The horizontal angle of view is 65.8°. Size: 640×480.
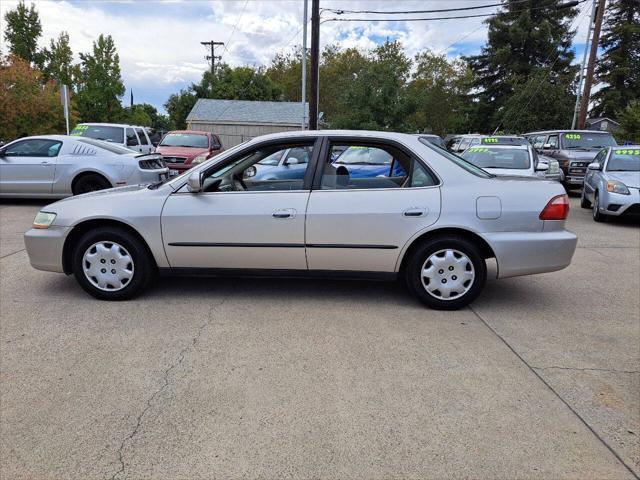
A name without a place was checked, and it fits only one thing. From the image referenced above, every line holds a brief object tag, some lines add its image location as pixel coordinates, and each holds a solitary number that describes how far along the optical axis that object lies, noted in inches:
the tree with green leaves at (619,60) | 1609.3
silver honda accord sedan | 174.6
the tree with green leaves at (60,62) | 1502.2
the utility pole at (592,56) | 804.6
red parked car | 590.6
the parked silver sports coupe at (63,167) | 401.1
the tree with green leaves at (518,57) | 1573.6
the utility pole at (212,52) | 2208.2
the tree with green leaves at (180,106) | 2129.7
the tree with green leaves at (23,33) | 1477.6
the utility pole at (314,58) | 795.4
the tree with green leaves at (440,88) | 1905.8
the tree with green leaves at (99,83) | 1497.3
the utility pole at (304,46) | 925.2
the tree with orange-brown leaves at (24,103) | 869.8
